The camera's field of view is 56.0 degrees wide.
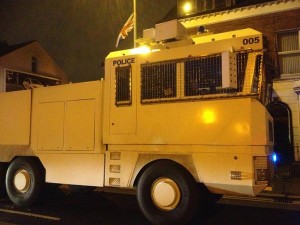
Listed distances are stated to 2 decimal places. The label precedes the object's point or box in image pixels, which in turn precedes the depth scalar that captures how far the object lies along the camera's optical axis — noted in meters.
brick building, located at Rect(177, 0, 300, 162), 12.27
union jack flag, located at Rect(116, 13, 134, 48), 14.23
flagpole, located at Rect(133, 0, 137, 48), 14.01
